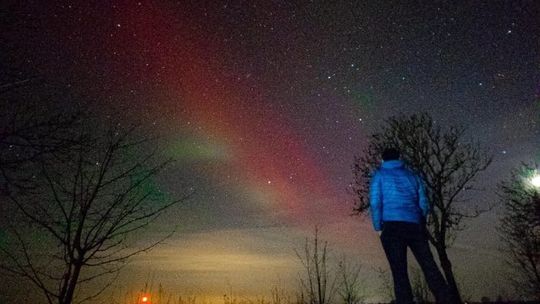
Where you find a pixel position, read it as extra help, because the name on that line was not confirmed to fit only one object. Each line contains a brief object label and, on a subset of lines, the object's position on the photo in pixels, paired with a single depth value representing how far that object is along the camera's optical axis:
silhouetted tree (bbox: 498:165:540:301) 19.67
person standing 3.89
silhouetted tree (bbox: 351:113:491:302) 17.19
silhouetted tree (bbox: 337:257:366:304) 11.77
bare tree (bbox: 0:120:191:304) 4.14
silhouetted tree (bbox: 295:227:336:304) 10.67
